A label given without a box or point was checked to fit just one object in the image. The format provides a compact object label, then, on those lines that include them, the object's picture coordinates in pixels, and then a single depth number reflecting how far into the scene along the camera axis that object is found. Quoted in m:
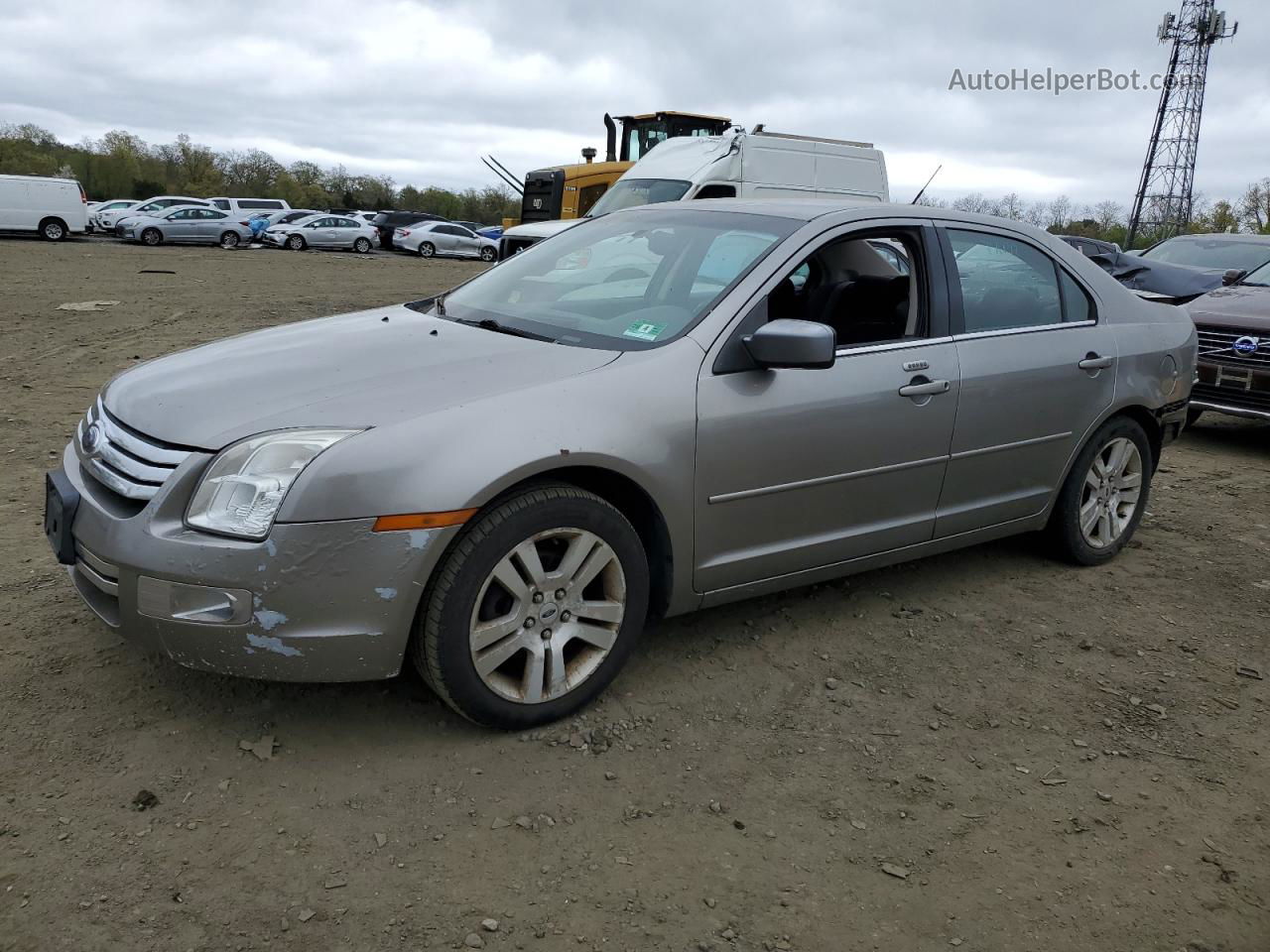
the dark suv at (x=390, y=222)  36.39
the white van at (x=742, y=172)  13.35
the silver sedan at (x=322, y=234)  33.28
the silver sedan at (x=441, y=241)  34.56
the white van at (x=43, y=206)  28.69
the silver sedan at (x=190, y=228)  30.53
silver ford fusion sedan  2.85
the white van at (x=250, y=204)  35.67
